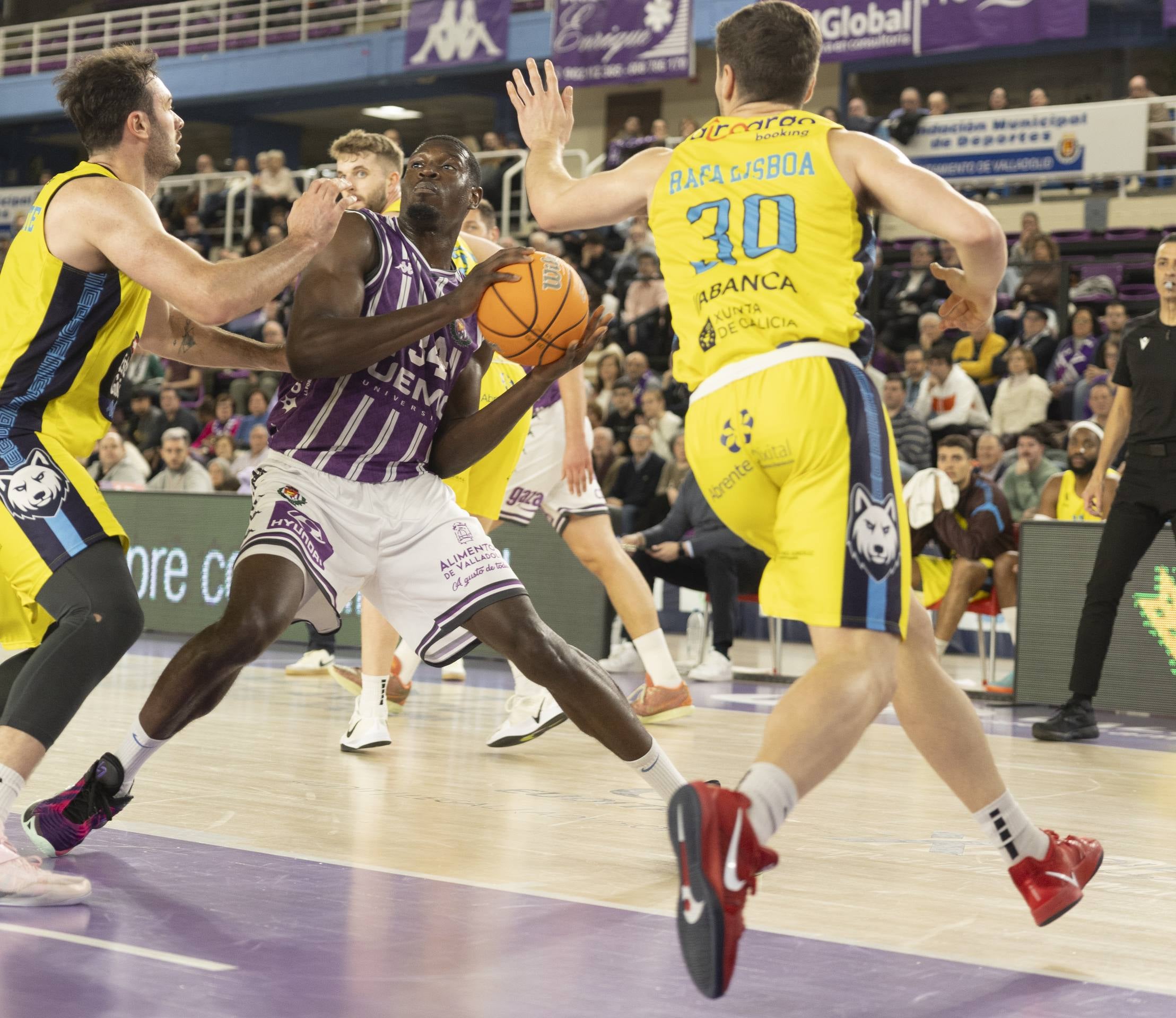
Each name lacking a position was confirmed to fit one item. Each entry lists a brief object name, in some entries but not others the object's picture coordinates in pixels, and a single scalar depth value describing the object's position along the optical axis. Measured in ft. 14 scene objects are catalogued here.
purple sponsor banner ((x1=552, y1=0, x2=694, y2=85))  62.03
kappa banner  68.59
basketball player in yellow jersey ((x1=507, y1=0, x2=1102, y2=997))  8.79
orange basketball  12.16
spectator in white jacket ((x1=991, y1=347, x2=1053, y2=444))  40.60
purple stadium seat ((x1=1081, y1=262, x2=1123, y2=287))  48.08
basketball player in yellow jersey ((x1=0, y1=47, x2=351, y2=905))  10.53
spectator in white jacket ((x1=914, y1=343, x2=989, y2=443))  40.34
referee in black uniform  20.59
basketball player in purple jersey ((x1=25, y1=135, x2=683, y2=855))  11.64
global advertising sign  55.26
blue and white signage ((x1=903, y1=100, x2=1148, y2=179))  51.11
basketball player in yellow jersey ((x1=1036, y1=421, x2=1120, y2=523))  30.81
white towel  29.07
